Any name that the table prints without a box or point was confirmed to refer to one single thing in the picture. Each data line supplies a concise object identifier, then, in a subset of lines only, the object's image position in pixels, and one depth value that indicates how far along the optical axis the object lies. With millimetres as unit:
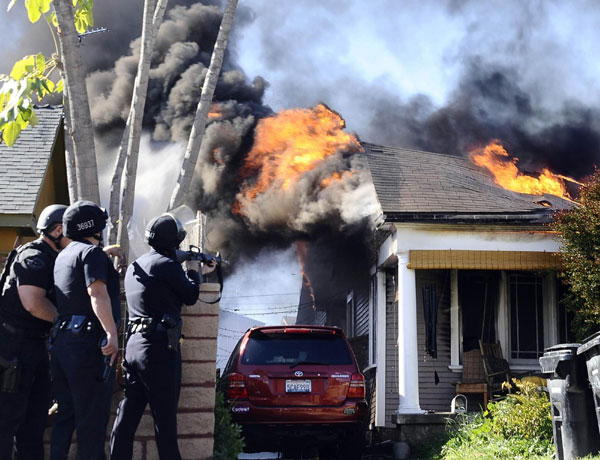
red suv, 9023
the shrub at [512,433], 8719
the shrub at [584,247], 11406
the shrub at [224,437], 6727
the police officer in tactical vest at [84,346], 5012
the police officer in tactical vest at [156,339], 5395
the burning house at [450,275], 12703
